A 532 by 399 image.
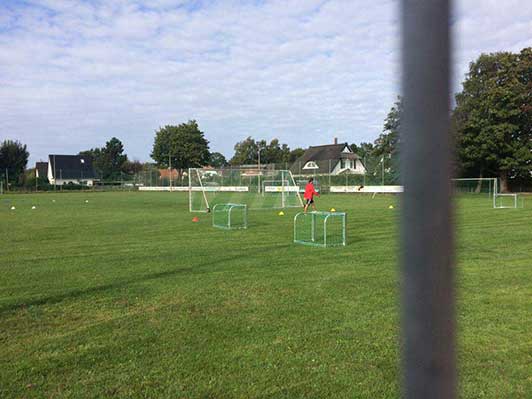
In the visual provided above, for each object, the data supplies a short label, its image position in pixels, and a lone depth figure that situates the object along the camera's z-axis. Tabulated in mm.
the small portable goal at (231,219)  18219
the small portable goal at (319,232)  13258
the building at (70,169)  96062
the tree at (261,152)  104188
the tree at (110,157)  121562
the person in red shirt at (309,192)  25848
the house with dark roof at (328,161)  76625
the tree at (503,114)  43438
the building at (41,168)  104000
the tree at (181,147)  86750
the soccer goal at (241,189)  30969
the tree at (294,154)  106438
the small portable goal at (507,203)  28289
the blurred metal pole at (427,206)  663
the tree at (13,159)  77312
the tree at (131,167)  121375
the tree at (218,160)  134962
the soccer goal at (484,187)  34625
